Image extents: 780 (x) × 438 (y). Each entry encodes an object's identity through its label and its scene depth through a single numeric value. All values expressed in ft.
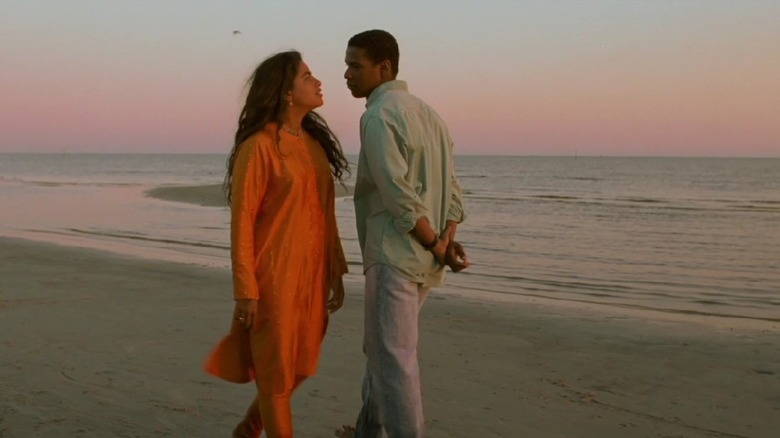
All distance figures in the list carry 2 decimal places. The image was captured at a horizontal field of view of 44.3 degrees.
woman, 11.18
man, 10.55
